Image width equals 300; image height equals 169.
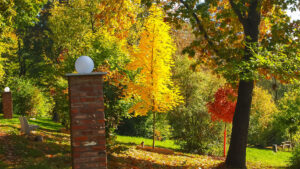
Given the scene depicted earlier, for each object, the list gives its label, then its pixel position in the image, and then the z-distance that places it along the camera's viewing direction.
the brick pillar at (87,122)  4.38
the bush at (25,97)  22.22
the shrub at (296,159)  12.34
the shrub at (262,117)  29.24
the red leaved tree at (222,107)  15.06
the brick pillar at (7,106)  17.31
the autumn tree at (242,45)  8.50
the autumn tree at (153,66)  13.55
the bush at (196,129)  16.92
